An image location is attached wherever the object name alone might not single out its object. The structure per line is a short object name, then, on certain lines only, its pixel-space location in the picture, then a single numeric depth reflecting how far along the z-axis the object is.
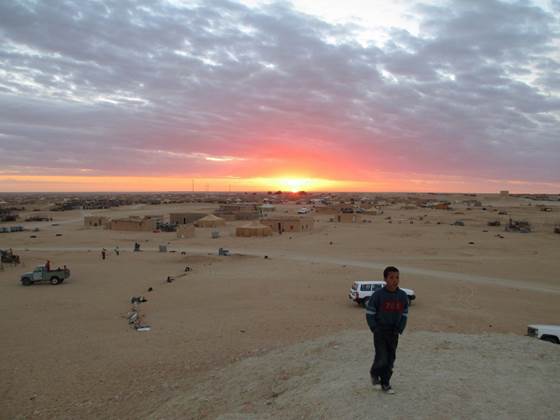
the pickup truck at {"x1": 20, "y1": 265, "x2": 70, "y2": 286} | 27.44
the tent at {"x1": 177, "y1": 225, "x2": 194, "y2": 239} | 54.25
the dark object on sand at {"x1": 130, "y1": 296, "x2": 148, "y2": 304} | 22.70
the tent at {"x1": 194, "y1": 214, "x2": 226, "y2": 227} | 66.94
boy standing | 7.72
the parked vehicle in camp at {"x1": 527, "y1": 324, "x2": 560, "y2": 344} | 14.75
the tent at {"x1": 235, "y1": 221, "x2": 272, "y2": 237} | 54.59
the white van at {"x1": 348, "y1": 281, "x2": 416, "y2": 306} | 21.41
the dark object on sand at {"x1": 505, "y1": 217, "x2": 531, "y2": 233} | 60.69
